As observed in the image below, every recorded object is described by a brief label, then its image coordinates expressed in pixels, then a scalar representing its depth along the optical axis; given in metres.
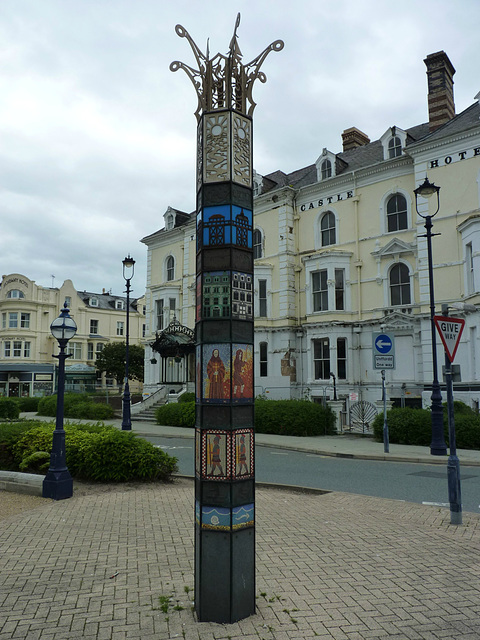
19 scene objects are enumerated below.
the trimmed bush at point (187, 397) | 27.52
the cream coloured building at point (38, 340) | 52.34
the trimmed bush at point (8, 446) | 11.20
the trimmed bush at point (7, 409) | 29.66
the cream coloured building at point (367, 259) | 22.03
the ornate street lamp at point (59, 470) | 9.19
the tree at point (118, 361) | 53.09
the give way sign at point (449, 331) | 7.84
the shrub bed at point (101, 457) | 10.31
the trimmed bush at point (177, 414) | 24.58
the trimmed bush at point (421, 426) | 16.22
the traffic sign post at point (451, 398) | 7.58
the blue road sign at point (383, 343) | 15.84
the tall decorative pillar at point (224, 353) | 4.55
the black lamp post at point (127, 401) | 22.05
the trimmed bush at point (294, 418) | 20.99
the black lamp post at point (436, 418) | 14.72
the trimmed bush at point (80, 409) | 29.75
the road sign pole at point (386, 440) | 15.32
